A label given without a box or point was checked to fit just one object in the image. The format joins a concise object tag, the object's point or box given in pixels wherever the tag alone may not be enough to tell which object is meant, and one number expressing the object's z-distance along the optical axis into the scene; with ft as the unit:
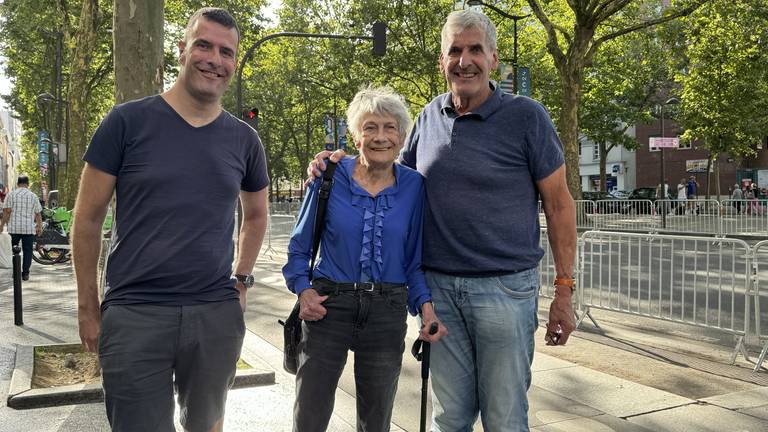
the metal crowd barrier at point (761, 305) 18.99
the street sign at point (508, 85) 68.54
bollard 26.32
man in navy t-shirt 8.07
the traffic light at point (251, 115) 51.96
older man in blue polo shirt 9.08
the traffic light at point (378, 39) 67.67
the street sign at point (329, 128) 105.29
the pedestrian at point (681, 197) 72.19
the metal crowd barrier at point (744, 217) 61.11
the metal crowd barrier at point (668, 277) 22.39
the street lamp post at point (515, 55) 70.65
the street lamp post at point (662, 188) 72.62
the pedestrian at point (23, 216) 43.21
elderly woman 9.08
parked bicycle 53.57
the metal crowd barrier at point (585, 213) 76.84
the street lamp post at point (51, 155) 94.67
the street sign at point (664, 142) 81.47
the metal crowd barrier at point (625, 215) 75.00
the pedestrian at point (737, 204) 63.62
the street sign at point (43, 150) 122.10
